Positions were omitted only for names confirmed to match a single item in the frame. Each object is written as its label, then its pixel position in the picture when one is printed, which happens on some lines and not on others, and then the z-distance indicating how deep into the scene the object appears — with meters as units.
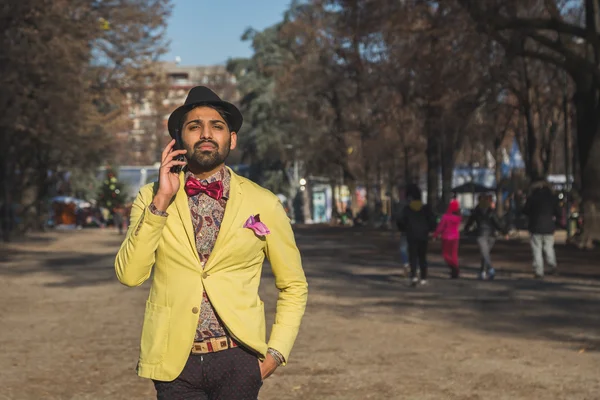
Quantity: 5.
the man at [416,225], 20.42
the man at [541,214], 21.59
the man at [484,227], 22.34
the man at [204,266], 4.25
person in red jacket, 22.80
